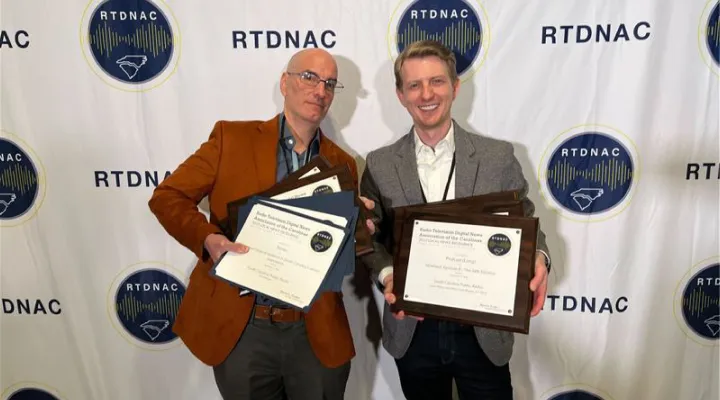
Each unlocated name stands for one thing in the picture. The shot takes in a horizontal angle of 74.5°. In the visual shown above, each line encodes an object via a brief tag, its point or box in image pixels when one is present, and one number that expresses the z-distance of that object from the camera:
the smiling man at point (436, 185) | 1.34
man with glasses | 1.38
